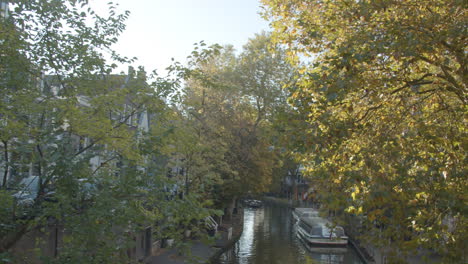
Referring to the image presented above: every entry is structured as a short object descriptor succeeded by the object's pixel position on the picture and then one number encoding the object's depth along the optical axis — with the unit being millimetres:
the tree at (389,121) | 8969
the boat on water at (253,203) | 81488
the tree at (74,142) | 8344
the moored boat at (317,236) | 38938
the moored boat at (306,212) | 50844
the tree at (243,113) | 34312
